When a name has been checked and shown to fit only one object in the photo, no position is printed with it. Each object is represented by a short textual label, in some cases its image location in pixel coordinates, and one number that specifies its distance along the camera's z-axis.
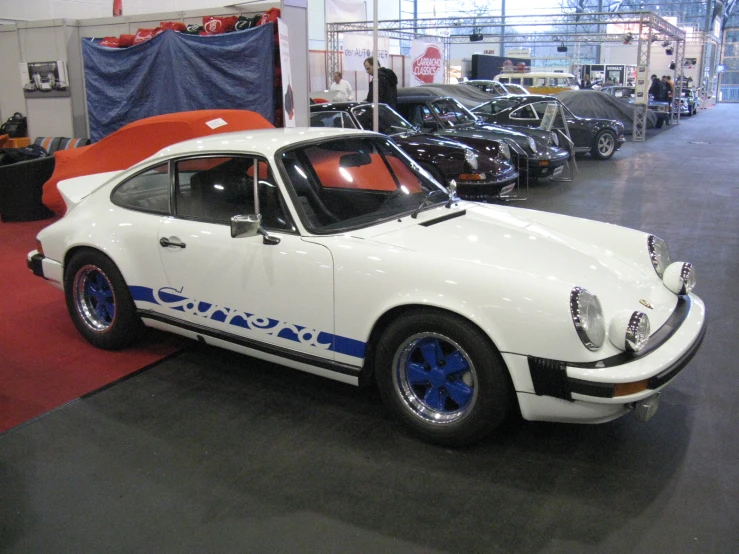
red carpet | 3.59
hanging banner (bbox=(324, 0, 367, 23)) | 18.95
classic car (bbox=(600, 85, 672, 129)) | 22.11
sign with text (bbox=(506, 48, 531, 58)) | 34.20
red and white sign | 22.70
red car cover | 6.60
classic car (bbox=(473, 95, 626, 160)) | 12.77
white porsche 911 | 2.68
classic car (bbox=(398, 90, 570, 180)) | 10.22
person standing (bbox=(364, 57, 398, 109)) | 10.33
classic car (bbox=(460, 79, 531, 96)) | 20.22
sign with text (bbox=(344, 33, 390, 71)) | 19.09
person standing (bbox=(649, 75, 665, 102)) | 23.75
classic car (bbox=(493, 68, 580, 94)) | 24.31
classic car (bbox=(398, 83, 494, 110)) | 16.99
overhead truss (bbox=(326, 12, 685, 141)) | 16.88
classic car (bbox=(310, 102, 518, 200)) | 8.53
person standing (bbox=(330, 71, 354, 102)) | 14.51
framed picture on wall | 10.33
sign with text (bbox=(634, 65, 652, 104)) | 16.72
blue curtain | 7.93
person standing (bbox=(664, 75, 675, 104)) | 24.12
